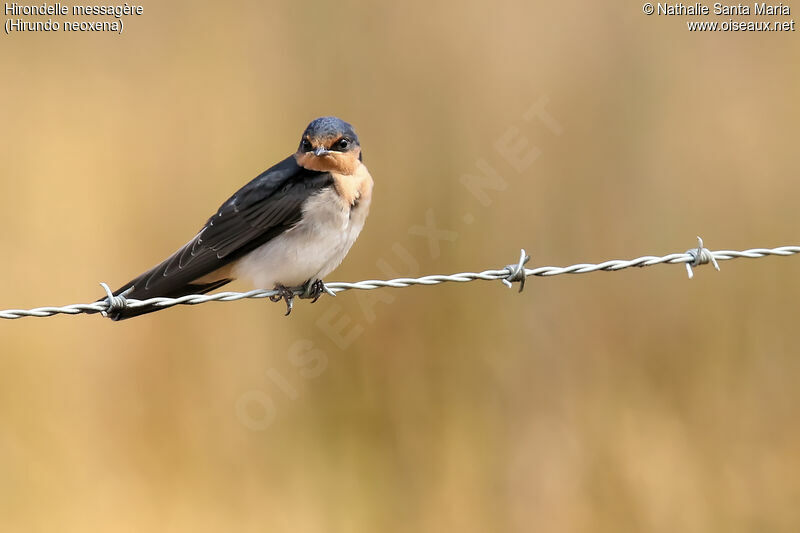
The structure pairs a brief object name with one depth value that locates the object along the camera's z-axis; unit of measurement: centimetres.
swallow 785
